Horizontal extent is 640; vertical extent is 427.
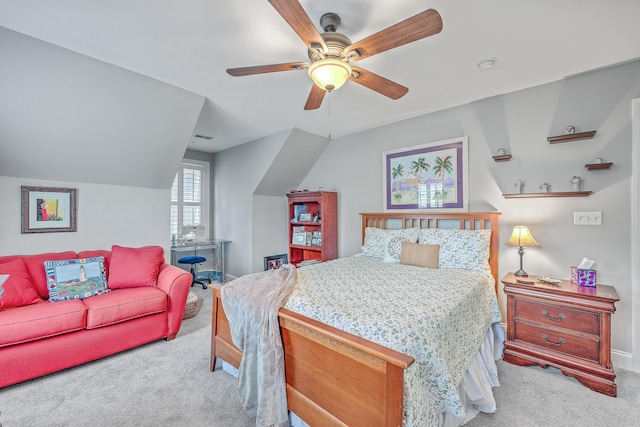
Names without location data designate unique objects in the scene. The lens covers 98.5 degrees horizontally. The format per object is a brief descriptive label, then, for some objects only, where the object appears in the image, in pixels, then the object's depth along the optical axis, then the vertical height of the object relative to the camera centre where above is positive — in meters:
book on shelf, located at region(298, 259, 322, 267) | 4.38 -0.78
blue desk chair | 4.59 -0.83
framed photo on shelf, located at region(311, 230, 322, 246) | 4.52 -0.41
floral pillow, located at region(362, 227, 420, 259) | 3.35 -0.33
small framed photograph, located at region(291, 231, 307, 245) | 4.74 -0.43
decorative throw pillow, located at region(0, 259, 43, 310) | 2.28 -0.63
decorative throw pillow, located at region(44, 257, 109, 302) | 2.55 -0.62
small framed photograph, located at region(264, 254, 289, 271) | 5.01 -0.88
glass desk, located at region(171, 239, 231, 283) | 4.68 -0.66
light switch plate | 2.47 -0.04
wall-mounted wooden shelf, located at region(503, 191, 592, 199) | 2.50 +0.18
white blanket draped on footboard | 1.61 -0.83
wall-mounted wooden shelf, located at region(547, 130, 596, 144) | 2.46 +0.70
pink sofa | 2.07 -0.91
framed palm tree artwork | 3.27 +0.47
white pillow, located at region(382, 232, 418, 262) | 3.18 -0.37
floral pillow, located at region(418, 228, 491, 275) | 2.75 -0.37
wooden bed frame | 1.17 -0.82
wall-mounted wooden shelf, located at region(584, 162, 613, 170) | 2.40 +0.42
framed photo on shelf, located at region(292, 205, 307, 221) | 4.95 +0.06
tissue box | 2.37 -0.55
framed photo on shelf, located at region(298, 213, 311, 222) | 4.73 -0.06
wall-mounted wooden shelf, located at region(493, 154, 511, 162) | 2.89 +0.59
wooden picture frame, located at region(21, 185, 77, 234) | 3.20 +0.06
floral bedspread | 1.35 -0.59
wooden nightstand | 2.10 -0.96
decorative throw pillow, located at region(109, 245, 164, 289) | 2.87 -0.57
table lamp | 2.56 -0.24
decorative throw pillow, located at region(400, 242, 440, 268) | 2.89 -0.45
